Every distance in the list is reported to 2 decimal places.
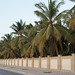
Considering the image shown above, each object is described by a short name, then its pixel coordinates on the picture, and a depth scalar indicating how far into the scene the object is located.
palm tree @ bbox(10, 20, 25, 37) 45.37
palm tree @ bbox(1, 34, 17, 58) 57.53
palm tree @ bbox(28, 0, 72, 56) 26.83
